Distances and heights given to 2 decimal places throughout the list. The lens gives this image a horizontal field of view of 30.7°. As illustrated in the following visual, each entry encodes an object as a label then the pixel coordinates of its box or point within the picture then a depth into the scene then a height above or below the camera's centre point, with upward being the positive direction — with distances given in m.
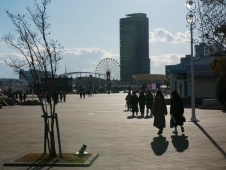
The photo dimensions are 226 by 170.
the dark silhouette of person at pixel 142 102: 25.98 -0.64
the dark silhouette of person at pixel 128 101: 32.50 -0.76
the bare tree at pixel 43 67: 9.98 +0.62
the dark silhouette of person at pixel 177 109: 15.60 -0.67
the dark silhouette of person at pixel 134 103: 26.35 -0.74
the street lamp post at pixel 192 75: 19.73 +0.86
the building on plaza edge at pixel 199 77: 46.12 +1.68
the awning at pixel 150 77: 132.12 +5.10
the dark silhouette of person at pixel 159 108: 15.55 -0.62
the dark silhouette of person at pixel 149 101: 26.05 -0.58
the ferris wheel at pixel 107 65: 131.88 +8.83
